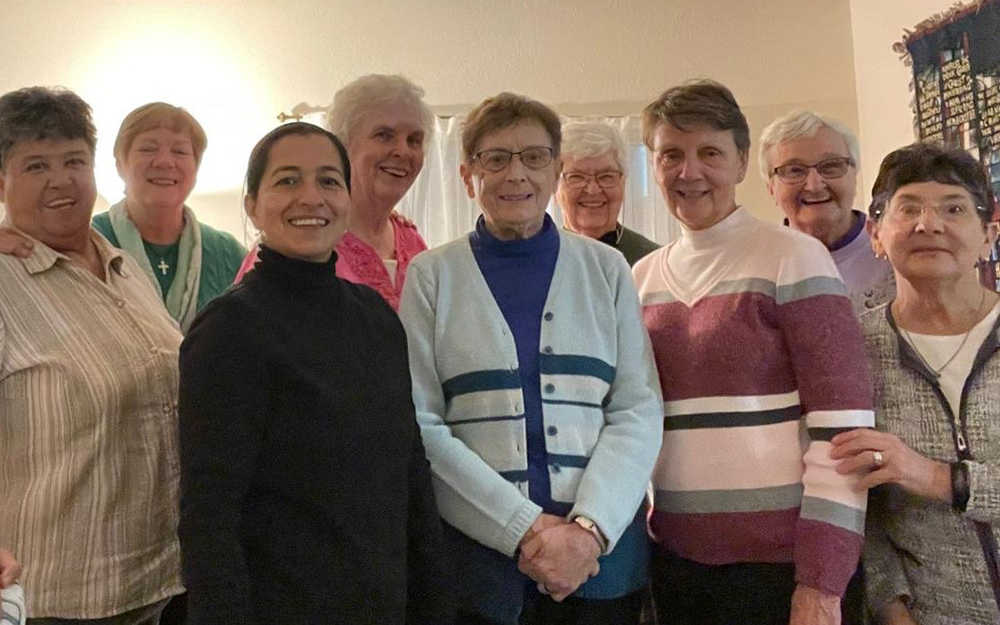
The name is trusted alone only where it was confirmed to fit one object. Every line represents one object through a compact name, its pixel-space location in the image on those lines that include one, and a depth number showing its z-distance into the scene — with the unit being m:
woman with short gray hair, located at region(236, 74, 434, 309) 1.80
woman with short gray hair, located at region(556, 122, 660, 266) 2.27
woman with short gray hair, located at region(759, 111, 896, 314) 2.12
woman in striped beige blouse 1.33
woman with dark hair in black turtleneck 1.12
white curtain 3.55
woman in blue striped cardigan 1.37
